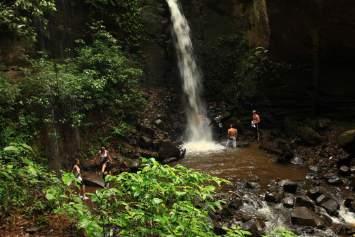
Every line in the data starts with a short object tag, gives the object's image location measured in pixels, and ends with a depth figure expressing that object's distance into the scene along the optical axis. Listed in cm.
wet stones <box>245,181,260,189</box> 1488
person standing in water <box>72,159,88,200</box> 1358
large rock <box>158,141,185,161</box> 1829
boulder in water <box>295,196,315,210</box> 1320
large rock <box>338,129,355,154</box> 1669
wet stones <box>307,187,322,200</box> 1384
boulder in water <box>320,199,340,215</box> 1292
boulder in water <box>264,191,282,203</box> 1377
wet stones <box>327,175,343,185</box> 1512
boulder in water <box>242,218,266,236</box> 1142
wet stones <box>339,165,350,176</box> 1575
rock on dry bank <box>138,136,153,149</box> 1906
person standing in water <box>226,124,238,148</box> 2008
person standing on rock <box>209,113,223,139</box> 2261
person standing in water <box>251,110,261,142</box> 2091
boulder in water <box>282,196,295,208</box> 1339
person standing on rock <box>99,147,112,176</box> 1500
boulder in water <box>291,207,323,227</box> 1202
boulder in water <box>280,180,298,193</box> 1446
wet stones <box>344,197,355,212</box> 1313
